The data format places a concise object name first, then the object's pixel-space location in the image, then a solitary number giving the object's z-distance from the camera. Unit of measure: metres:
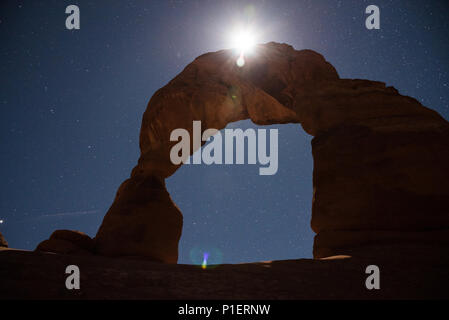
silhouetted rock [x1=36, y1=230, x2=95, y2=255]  11.40
